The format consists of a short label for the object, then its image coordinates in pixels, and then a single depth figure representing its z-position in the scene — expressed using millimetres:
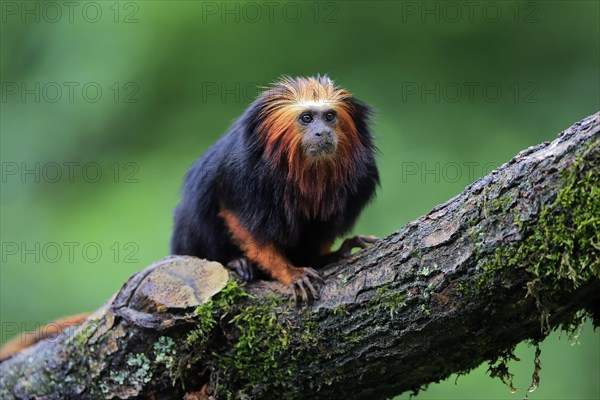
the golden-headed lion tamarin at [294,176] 9250
